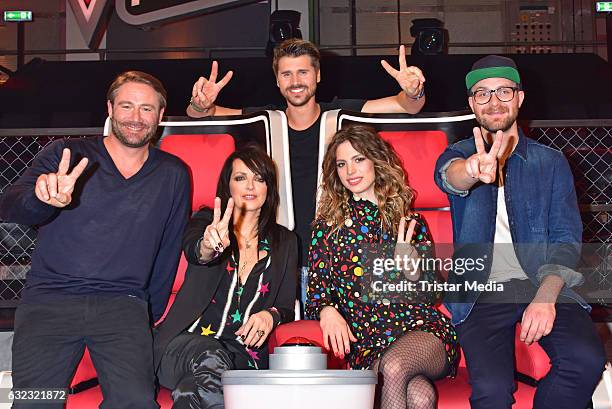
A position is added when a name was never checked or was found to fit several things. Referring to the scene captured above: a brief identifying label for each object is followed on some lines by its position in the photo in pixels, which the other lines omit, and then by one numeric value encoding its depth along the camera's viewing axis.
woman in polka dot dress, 2.23
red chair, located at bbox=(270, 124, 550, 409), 2.62
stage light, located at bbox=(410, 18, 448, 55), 6.88
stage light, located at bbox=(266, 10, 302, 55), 6.66
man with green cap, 2.11
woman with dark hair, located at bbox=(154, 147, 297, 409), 2.13
